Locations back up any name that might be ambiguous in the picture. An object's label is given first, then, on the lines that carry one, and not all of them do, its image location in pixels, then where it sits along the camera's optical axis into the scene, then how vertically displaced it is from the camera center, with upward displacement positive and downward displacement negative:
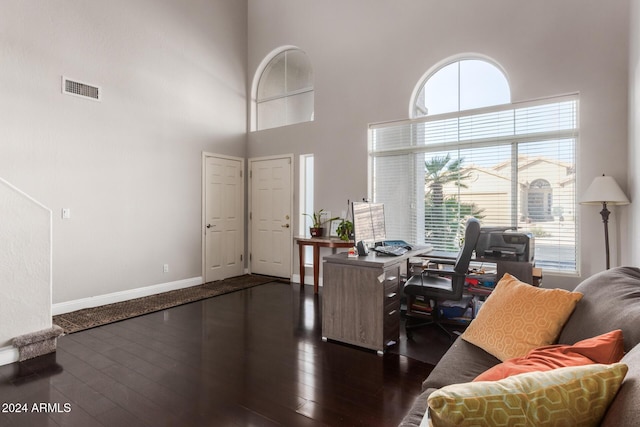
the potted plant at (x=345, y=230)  4.78 -0.24
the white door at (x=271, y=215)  5.75 -0.04
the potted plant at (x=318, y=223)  5.23 -0.16
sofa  1.22 -0.43
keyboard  3.27 -0.36
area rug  3.66 -1.12
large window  3.74 +0.47
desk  2.95 -0.76
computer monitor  3.20 -0.09
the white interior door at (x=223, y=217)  5.59 -0.07
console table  4.77 -0.44
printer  3.38 -0.31
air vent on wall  4.01 +1.44
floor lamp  3.15 +0.16
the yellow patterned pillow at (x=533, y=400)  0.75 -0.41
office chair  3.08 -0.66
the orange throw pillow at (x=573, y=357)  1.08 -0.46
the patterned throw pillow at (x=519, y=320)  1.61 -0.52
